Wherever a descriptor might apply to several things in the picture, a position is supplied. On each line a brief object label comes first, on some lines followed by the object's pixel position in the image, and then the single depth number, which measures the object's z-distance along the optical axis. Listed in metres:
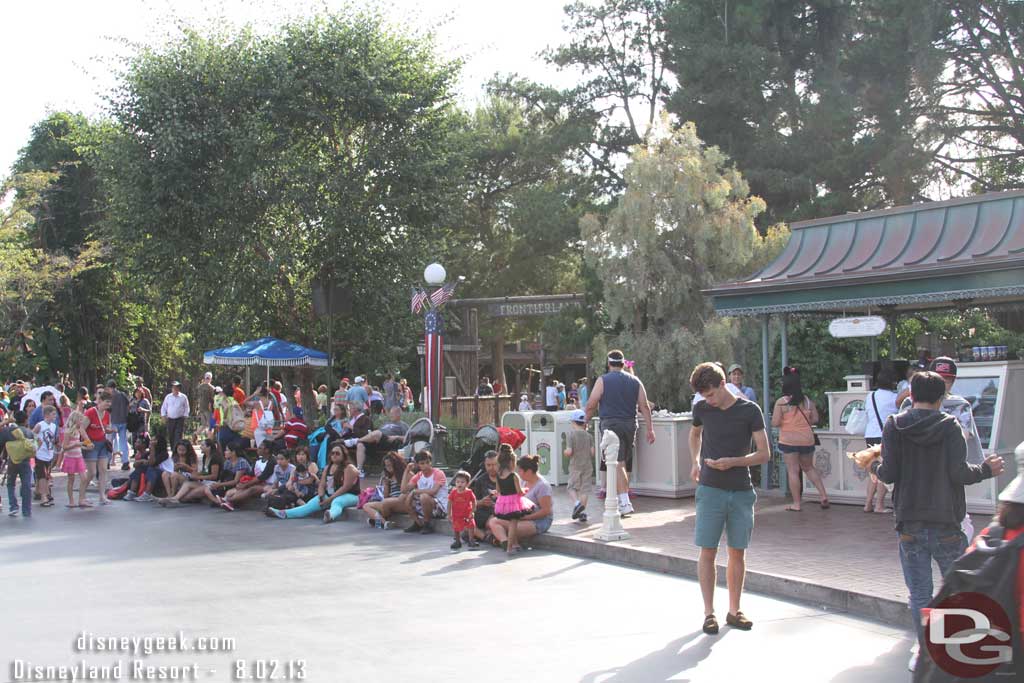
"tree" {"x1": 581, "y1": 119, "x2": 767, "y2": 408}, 28.12
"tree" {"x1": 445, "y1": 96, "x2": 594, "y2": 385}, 40.78
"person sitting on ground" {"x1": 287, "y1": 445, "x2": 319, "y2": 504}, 15.08
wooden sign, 22.61
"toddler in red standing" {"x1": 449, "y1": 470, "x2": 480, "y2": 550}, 11.47
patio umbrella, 22.45
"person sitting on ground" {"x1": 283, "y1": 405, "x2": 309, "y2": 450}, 18.80
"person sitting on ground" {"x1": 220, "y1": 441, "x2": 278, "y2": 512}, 15.69
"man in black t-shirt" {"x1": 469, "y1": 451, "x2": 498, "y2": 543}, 11.68
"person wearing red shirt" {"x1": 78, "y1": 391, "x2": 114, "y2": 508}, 16.09
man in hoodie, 5.95
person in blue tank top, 12.52
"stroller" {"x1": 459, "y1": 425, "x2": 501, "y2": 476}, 14.21
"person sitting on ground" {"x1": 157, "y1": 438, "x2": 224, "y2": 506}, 16.45
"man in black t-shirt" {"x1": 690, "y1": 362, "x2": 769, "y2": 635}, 7.04
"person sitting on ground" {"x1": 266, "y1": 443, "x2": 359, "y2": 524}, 14.20
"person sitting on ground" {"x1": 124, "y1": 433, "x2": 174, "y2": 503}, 17.06
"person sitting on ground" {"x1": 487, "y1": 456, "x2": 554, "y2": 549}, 11.20
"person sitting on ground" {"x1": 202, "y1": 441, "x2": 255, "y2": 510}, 16.14
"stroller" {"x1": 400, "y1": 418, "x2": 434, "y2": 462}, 16.55
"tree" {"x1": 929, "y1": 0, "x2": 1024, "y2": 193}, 30.70
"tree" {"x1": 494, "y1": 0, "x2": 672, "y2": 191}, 38.25
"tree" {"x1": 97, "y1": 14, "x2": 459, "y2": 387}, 24.81
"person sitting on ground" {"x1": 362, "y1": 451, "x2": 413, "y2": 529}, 13.21
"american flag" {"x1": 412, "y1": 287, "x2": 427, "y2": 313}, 17.53
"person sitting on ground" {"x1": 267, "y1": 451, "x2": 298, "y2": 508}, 14.99
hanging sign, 13.23
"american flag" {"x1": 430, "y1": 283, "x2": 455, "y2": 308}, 16.81
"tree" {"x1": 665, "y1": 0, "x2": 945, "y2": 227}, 30.56
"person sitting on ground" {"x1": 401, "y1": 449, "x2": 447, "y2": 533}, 12.80
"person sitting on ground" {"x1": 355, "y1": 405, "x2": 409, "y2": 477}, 17.86
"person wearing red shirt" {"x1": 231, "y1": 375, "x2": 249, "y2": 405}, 22.19
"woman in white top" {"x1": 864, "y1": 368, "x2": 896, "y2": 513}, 11.38
